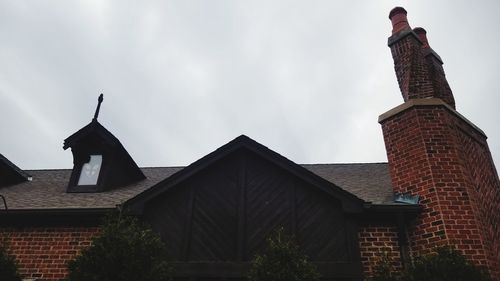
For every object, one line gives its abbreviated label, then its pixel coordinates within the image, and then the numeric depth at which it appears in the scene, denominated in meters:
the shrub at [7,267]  6.64
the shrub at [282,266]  5.89
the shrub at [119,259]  5.99
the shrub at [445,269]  5.65
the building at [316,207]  6.87
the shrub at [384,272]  6.01
